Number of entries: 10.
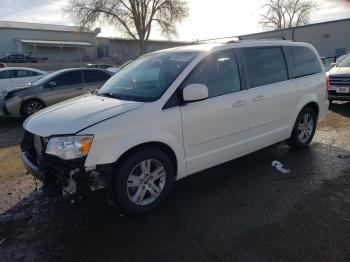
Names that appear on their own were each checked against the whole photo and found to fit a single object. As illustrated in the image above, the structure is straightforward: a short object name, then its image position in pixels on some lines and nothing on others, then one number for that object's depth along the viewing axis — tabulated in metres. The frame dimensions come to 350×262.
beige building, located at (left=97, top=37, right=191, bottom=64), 58.20
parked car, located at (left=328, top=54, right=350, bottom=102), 9.43
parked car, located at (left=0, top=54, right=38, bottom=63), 40.93
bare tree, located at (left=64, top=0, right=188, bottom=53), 41.41
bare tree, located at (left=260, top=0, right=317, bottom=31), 63.09
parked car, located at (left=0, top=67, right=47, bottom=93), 12.35
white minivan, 3.46
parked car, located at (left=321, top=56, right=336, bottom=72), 16.53
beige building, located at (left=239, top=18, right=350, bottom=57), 30.42
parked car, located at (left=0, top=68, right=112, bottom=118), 9.64
